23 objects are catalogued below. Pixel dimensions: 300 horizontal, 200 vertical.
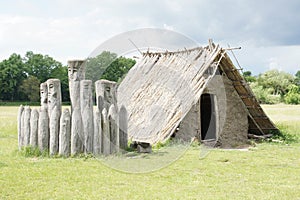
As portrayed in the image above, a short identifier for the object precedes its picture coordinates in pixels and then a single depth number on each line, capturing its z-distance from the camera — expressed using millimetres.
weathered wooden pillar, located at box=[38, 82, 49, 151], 10469
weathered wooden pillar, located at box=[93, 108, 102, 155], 10359
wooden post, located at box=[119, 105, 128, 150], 11492
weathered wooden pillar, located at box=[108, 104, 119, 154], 10727
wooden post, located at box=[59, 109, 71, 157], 10211
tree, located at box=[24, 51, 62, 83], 59812
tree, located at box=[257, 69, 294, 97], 66562
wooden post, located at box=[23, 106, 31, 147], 10844
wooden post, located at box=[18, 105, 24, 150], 11285
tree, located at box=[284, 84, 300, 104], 52719
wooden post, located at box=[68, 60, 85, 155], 10211
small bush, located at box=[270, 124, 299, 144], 14891
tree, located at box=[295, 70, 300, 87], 76156
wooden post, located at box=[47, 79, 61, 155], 10336
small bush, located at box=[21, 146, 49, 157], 10462
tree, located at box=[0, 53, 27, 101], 53000
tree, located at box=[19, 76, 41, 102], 51438
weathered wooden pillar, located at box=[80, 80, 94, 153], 10281
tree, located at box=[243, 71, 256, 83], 69875
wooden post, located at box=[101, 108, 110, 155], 10555
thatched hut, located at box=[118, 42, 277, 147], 13234
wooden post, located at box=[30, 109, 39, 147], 10625
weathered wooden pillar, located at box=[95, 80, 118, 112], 10945
